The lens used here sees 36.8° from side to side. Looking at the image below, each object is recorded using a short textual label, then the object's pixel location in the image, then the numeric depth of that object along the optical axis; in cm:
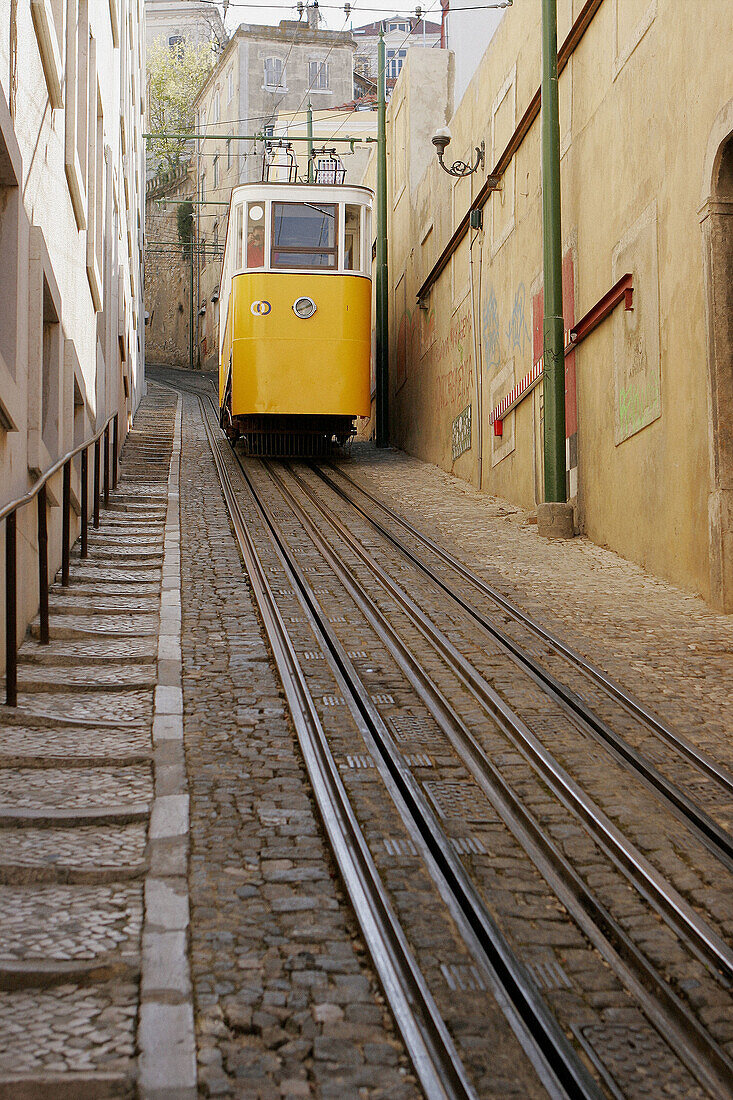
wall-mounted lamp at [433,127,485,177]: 1524
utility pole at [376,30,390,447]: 2142
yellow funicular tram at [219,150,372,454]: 1625
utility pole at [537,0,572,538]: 1088
